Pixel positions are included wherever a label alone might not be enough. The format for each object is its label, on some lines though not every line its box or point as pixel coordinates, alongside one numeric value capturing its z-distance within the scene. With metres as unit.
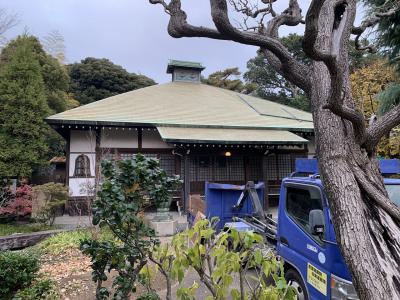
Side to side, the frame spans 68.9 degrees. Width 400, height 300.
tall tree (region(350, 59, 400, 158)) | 12.91
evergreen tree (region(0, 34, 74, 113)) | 16.17
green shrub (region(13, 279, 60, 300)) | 3.12
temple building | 11.23
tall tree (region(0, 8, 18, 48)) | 18.39
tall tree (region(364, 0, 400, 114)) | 7.61
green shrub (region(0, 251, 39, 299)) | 3.37
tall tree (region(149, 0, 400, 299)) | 1.90
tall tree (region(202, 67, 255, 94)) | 28.30
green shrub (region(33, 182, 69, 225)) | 8.95
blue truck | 2.83
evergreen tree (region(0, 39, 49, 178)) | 10.10
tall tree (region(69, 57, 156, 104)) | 24.59
